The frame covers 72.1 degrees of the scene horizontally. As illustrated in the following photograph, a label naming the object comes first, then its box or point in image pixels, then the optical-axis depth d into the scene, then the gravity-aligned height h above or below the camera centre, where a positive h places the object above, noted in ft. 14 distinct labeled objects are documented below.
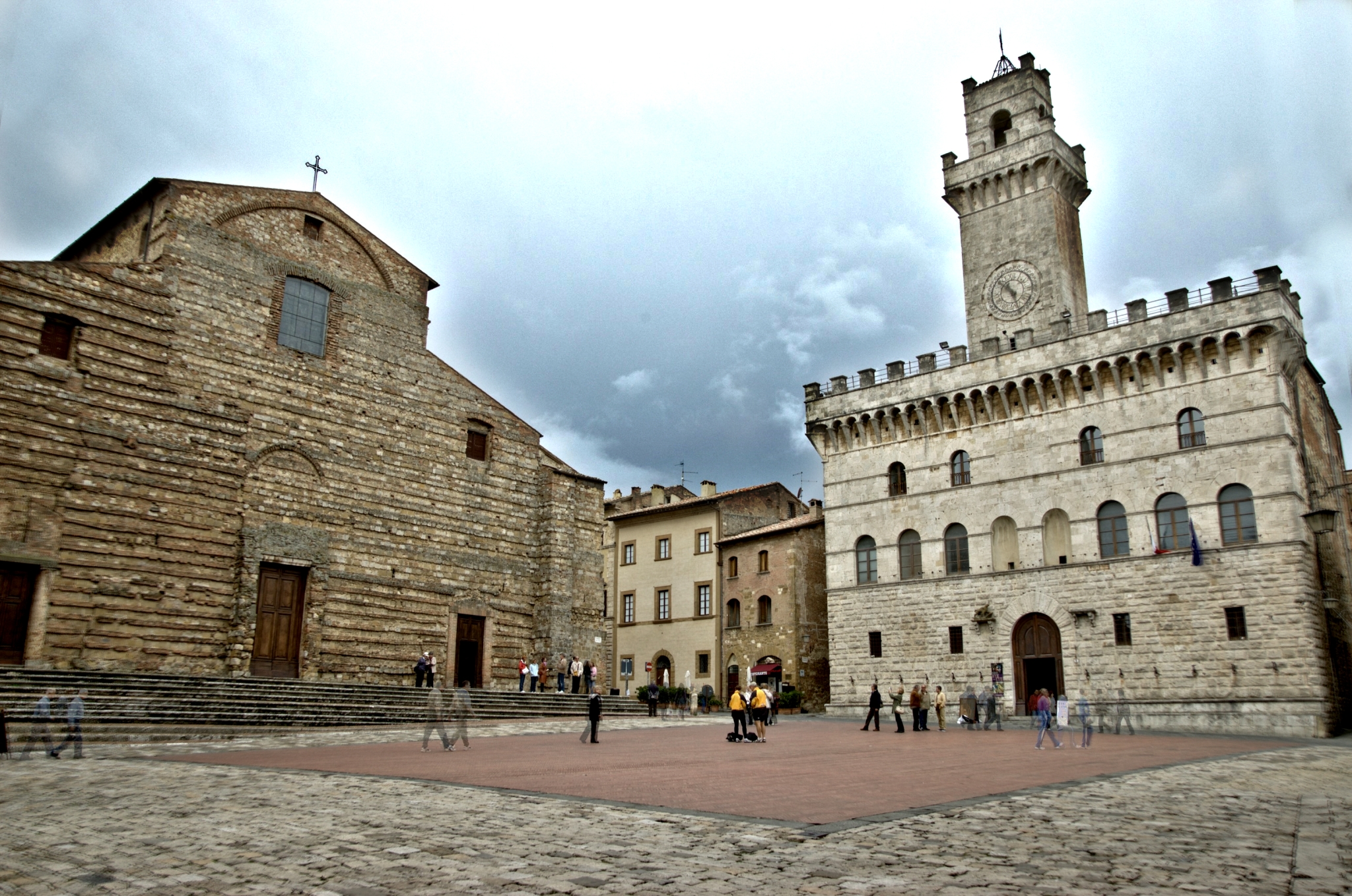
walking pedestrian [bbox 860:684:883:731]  76.48 -3.72
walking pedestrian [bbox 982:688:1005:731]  80.53 -4.54
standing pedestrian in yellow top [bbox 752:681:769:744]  60.64 -3.34
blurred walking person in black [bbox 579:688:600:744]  55.57 -3.20
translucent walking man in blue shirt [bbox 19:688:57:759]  46.68 -3.21
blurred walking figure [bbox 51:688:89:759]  43.88 -3.01
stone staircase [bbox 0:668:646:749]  56.85 -3.14
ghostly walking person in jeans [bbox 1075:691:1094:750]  58.03 -3.94
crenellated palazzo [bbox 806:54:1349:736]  83.66 +16.71
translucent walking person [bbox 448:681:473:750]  49.96 -2.88
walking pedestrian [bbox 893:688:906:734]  72.11 -3.82
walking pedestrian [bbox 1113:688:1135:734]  79.21 -4.91
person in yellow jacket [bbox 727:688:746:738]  59.41 -3.18
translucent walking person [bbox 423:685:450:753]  49.62 -2.92
